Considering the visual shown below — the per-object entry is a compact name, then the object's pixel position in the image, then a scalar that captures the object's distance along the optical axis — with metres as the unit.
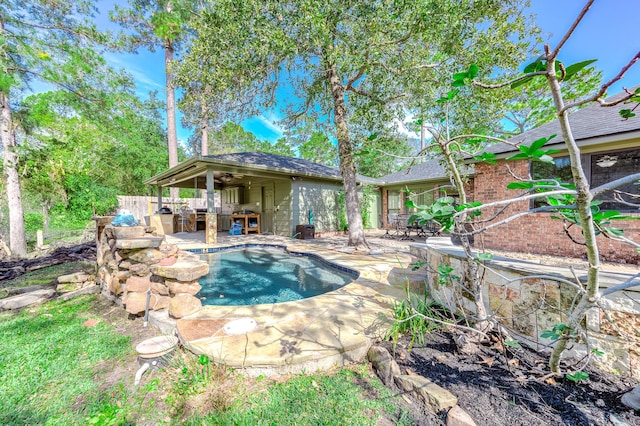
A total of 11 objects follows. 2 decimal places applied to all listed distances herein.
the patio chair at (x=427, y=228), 9.74
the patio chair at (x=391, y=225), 10.75
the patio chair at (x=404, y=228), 9.81
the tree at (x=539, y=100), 13.53
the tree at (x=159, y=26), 11.68
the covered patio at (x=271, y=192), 8.97
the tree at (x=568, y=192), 1.10
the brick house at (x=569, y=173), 5.03
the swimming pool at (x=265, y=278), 4.49
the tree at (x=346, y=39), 5.26
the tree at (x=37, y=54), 6.49
